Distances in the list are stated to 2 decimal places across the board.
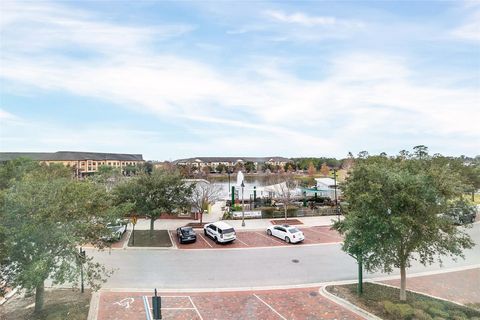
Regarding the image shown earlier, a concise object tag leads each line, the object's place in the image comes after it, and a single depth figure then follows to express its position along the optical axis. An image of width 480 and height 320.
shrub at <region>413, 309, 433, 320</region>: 10.74
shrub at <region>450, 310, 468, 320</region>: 10.83
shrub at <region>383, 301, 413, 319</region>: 11.05
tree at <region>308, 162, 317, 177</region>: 95.44
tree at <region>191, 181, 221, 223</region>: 28.19
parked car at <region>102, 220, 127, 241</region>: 12.68
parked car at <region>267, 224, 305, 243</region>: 22.78
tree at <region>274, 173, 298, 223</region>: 31.35
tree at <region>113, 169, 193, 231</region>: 22.98
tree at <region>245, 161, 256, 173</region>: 127.81
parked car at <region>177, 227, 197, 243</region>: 22.64
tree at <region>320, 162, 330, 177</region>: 94.97
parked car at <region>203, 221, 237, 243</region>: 22.45
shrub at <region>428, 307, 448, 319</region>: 11.05
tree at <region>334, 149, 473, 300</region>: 11.47
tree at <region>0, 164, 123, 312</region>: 10.20
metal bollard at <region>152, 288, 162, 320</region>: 5.97
